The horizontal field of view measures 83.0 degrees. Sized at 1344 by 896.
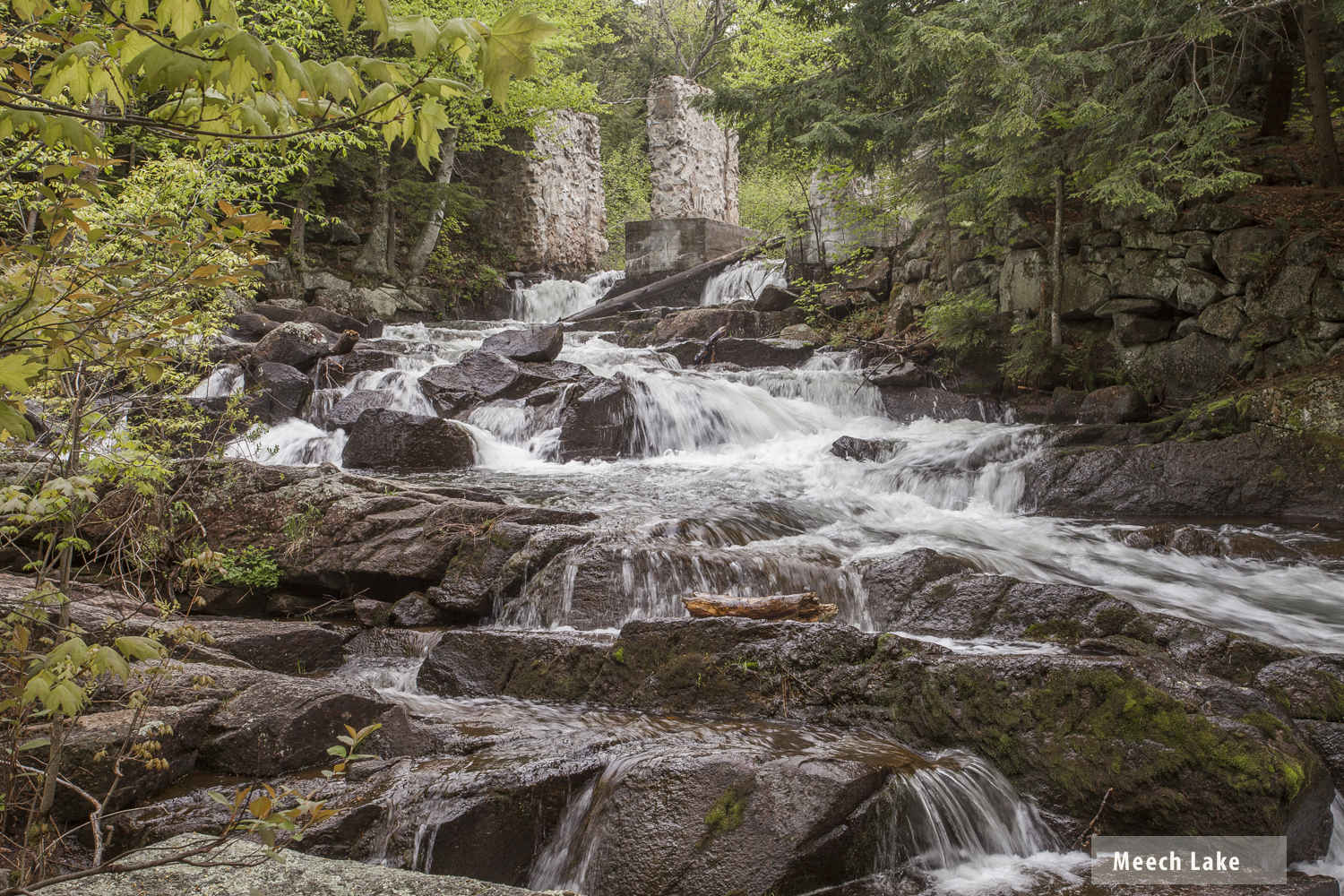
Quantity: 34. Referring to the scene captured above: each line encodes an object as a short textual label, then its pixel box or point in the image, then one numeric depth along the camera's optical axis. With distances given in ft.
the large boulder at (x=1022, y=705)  10.33
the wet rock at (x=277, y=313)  49.90
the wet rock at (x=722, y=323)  51.70
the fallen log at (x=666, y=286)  62.59
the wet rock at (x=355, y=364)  39.91
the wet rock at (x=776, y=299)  53.47
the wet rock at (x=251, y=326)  45.06
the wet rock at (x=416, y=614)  18.83
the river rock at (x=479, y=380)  38.73
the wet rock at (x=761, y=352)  46.37
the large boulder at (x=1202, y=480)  25.07
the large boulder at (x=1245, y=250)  29.32
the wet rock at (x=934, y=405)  37.60
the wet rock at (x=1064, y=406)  33.47
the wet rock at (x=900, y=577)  17.54
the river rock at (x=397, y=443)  31.73
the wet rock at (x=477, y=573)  18.83
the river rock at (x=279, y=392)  35.83
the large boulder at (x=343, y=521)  19.92
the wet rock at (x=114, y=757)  10.00
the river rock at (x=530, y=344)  43.47
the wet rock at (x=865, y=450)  32.58
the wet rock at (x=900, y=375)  40.11
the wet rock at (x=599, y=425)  35.01
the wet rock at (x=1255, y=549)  21.31
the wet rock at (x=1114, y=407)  31.60
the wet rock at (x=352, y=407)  34.65
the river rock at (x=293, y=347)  39.45
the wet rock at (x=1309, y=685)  12.12
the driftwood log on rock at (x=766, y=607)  16.15
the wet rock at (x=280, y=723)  11.53
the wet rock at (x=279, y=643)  15.85
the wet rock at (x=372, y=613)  19.16
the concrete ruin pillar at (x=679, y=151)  68.95
